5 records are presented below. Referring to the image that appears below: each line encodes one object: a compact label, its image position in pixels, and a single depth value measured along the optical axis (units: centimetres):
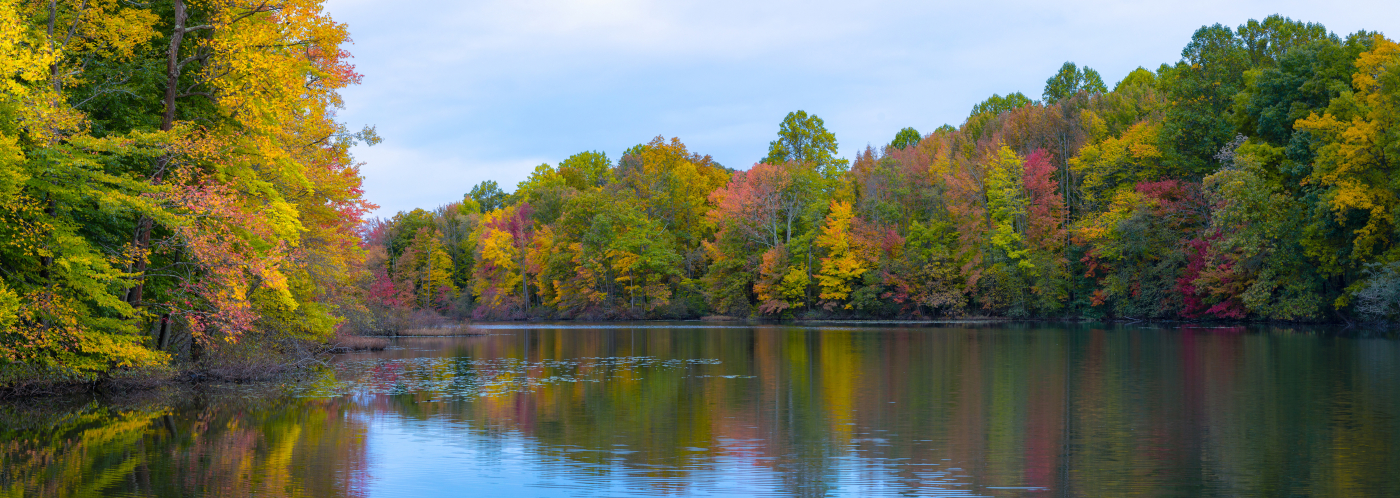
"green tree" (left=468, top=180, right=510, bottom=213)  13750
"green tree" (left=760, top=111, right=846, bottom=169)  8906
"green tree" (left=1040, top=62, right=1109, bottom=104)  9481
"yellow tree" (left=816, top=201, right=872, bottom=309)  7256
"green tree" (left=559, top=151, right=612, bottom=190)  10425
